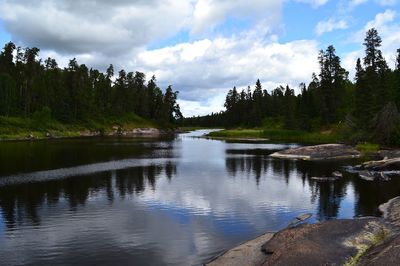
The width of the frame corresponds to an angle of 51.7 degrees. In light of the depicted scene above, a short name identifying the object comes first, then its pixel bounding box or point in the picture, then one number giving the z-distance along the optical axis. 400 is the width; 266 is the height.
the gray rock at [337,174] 53.83
